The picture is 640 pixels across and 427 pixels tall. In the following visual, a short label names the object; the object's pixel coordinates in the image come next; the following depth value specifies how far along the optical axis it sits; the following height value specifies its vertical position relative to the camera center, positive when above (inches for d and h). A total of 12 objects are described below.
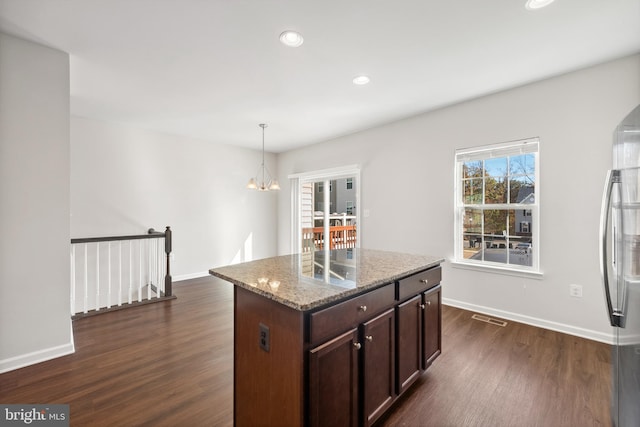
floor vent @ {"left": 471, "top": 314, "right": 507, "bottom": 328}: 121.0 -47.4
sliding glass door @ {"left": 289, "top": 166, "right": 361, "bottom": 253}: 214.4 +2.6
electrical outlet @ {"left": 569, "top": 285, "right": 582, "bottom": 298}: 108.3 -30.2
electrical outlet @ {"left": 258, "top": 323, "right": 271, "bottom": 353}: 52.8 -23.8
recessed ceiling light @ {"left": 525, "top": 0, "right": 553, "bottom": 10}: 72.1 +54.8
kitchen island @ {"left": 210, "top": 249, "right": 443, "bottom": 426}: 48.0 -25.3
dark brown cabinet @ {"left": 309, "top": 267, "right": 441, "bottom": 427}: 49.8 -29.6
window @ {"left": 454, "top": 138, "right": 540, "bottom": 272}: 121.4 +3.6
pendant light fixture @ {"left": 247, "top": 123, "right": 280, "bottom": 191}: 241.9 +32.2
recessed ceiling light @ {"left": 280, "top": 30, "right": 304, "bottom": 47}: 84.9 +54.6
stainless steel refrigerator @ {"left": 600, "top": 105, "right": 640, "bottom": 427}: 50.8 -11.0
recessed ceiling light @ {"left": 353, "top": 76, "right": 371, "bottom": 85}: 113.2 +54.8
